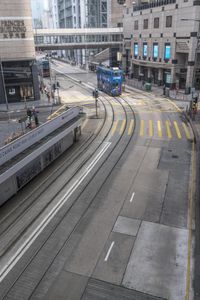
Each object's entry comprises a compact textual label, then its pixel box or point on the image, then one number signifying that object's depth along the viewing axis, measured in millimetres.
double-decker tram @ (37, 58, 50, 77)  70950
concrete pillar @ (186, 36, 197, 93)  49875
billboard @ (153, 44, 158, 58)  60547
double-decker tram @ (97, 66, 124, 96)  49844
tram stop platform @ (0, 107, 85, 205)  17938
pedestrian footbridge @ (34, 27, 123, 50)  82250
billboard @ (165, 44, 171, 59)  56253
